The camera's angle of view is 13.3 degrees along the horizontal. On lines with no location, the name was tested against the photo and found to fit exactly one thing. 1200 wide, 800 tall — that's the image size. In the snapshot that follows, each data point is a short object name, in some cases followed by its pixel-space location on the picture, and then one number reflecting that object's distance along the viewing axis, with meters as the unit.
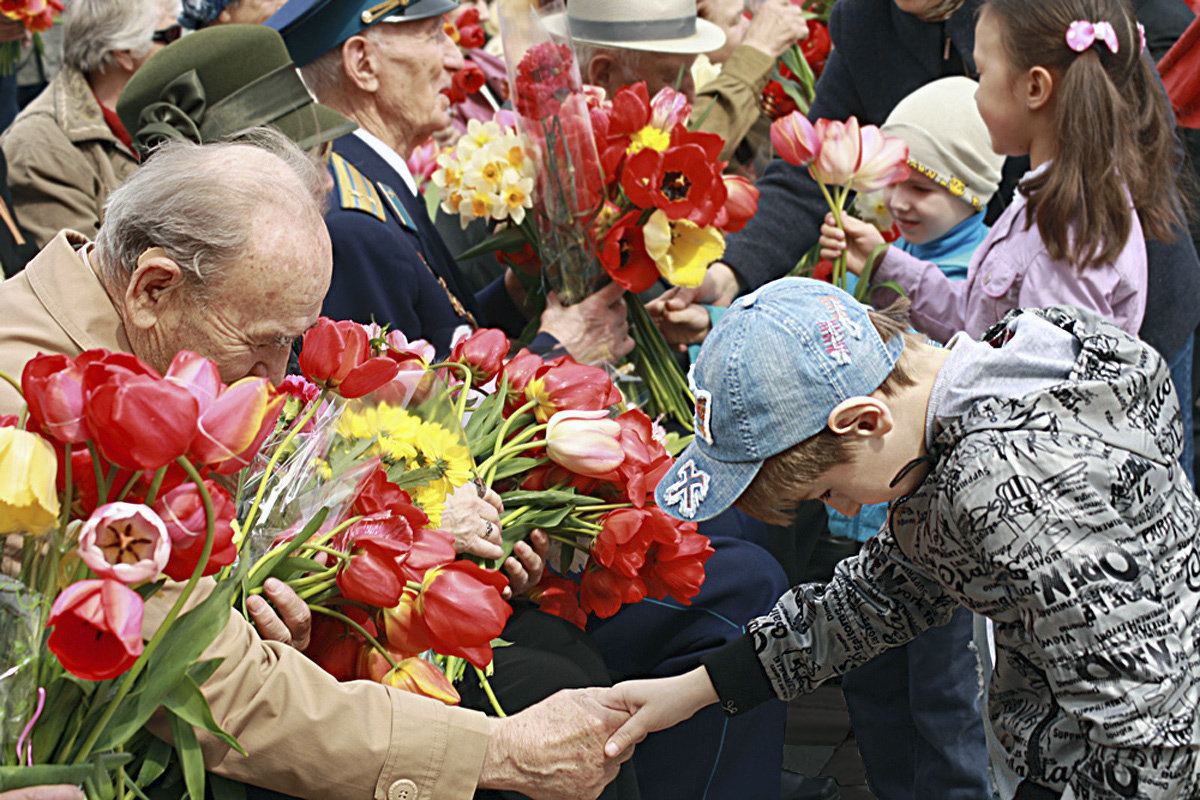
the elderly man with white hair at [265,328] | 3.42
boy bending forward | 3.37
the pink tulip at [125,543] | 3.17
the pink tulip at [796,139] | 4.05
